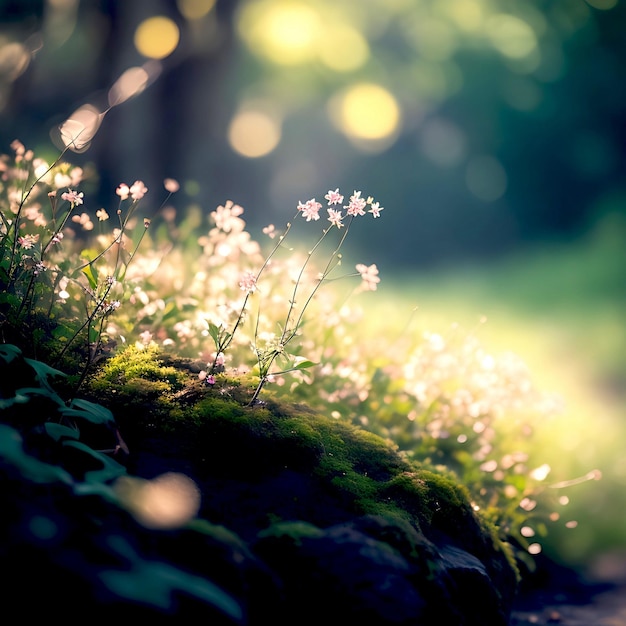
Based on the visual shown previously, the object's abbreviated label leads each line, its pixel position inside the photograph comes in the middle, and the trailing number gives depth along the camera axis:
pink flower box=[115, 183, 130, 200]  3.19
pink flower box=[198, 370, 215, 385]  3.19
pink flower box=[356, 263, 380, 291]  3.17
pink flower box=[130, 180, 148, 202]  3.21
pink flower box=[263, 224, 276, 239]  3.52
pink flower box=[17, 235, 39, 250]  3.09
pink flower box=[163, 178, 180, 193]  3.79
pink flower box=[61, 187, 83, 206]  2.94
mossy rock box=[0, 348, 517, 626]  1.62
